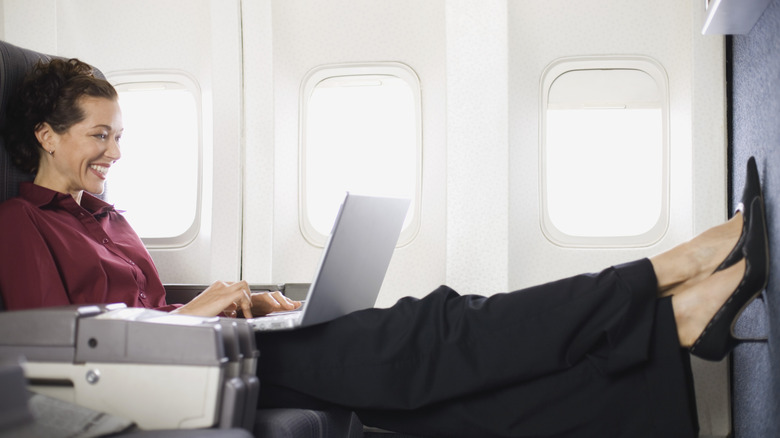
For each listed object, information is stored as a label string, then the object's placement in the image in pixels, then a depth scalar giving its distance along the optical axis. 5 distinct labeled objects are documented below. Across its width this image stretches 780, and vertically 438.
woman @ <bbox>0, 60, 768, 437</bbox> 1.59
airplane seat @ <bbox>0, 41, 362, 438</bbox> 1.23
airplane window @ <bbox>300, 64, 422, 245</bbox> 3.47
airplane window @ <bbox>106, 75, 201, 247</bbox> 3.63
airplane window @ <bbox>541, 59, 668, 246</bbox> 3.22
